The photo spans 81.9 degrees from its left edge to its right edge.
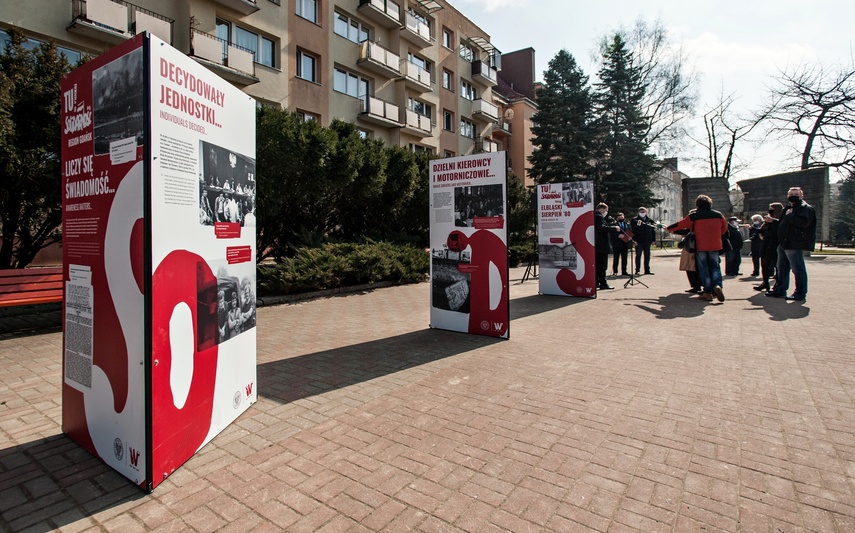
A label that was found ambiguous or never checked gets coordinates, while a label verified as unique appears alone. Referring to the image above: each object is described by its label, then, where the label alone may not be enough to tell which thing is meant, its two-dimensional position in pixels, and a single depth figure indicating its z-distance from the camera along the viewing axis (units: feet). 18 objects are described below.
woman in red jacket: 32.83
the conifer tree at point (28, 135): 24.89
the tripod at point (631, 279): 42.52
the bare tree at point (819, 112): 92.84
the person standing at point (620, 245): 48.11
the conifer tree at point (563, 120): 110.83
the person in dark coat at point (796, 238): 31.60
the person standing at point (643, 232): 52.11
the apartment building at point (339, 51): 53.45
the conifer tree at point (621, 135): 108.47
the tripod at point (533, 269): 48.50
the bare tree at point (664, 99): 126.72
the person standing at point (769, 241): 38.70
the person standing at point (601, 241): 38.64
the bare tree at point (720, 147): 127.95
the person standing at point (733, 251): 50.47
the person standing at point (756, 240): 48.00
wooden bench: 21.95
